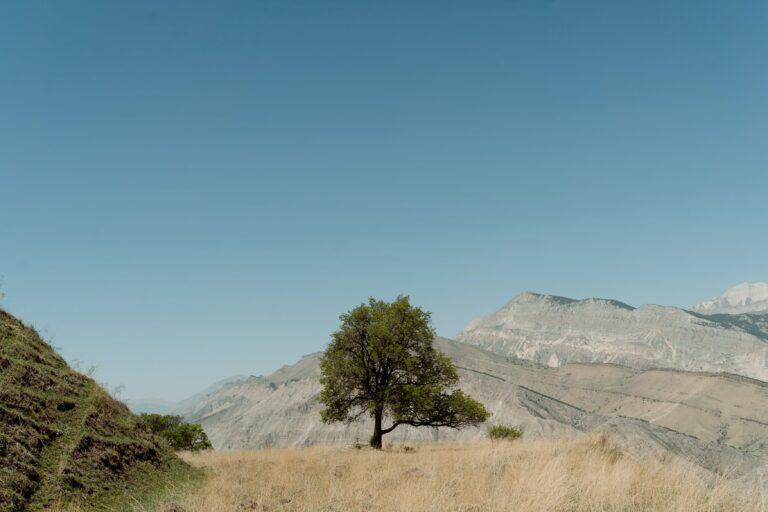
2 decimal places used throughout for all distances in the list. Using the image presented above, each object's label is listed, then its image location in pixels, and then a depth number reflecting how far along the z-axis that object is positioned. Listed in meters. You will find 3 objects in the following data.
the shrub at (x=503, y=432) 72.82
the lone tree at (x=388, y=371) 39.28
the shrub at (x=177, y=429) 64.94
